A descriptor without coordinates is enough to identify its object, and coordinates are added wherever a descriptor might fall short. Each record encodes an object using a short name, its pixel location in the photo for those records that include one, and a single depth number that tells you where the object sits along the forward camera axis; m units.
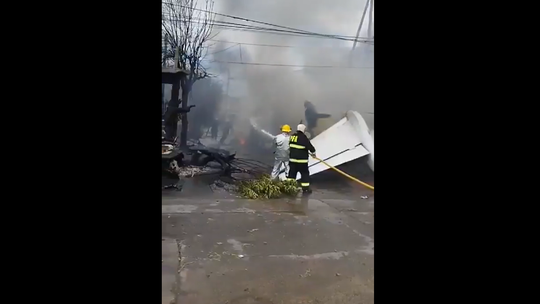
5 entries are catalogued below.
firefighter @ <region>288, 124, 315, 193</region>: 6.78
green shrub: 6.61
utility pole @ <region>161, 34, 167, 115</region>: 8.87
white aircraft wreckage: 8.64
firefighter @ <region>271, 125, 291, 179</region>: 7.41
